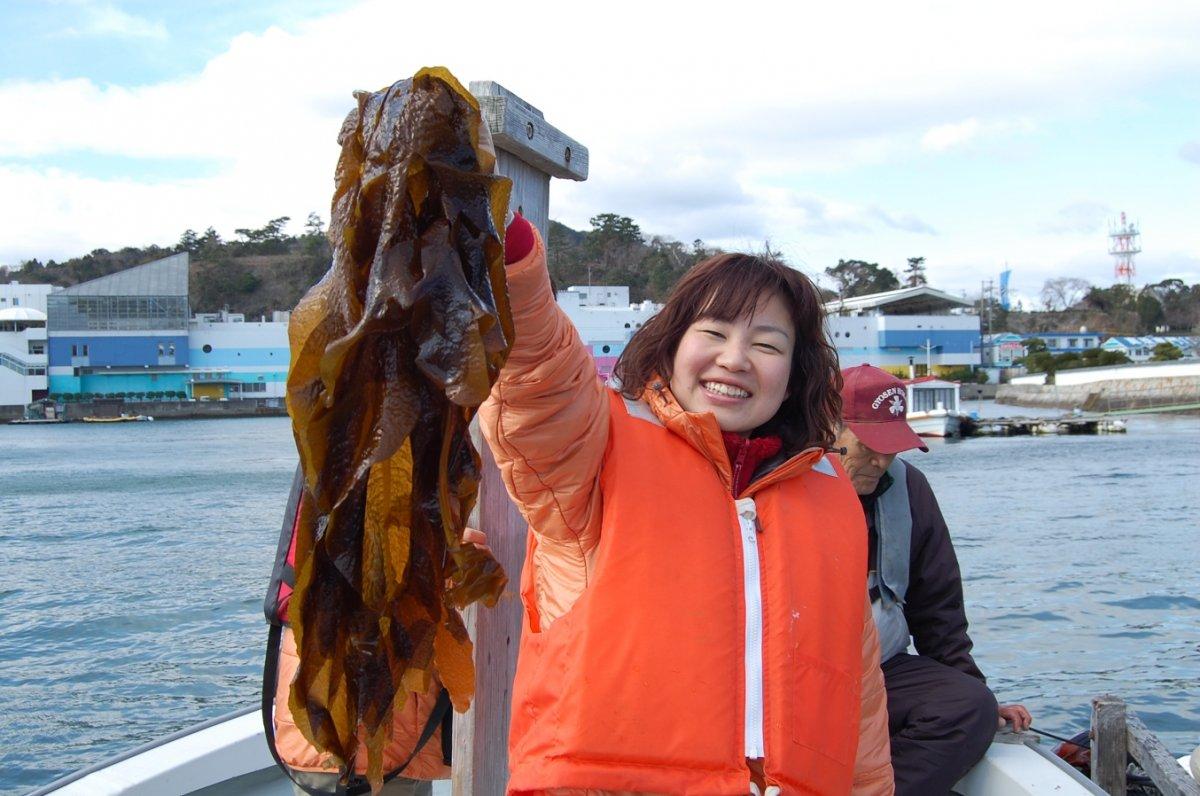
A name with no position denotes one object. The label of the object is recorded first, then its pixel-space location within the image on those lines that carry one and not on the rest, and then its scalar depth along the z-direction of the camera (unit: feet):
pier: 137.49
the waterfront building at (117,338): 202.59
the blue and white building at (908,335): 208.23
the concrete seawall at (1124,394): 171.94
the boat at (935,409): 135.54
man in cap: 9.10
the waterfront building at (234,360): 206.59
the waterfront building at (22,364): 194.90
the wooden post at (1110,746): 12.92
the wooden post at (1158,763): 11.62
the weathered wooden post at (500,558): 6.27
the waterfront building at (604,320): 182.60
